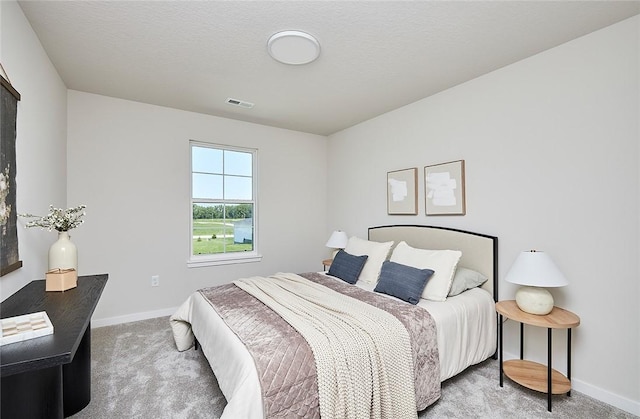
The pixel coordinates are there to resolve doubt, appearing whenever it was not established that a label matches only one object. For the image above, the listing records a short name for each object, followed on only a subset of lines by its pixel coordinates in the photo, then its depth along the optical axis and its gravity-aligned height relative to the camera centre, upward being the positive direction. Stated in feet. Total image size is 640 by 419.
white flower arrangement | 6.09 -0.27
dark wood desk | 3.25 -1.65
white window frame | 12.41 -1.49
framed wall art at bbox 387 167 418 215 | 10.94 +0.66
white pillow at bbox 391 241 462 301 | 7.73 -1.58
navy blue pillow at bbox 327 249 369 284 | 9.85 -2.00
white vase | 6.23 -0.98
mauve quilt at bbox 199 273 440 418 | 4.67 -2.49
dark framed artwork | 5.21 +0.52
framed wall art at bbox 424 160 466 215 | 9.49 +0.69
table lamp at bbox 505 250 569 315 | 6.47 -1.55
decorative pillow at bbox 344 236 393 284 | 9.79 -1.62
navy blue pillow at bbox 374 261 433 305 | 7.65 -1.97
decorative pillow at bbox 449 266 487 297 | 7.95 -1.99
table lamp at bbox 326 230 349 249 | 12.83 -1.39
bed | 4.67 -2.67
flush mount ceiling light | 6.84 +3.97
